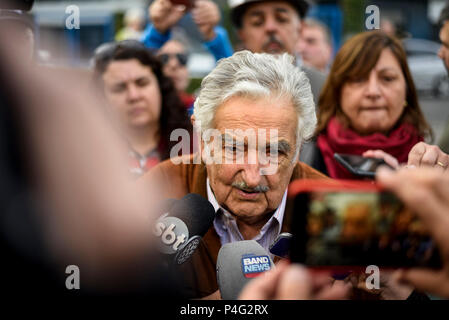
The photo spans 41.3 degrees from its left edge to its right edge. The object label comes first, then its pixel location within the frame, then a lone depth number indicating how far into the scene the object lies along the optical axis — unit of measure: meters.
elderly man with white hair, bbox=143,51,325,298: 1.80
